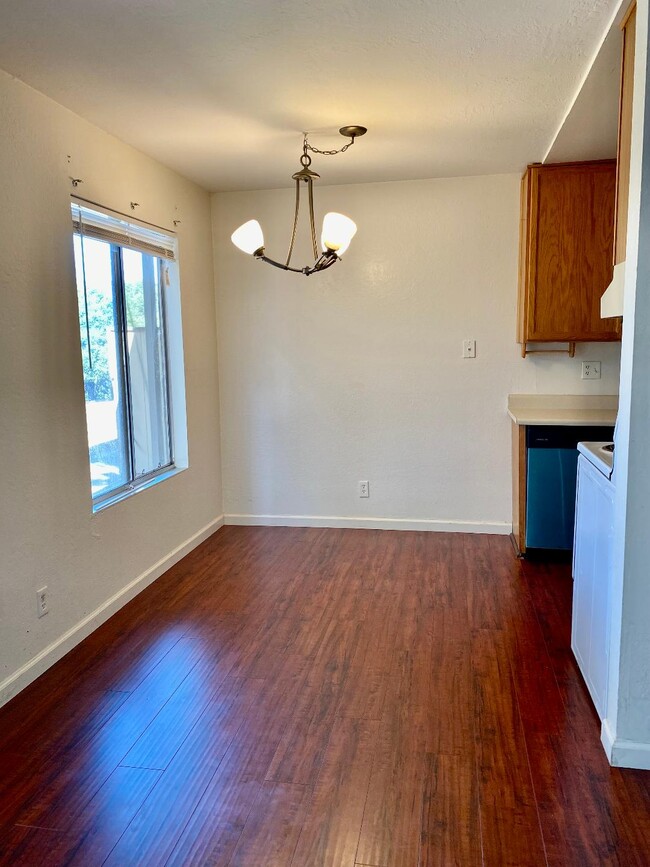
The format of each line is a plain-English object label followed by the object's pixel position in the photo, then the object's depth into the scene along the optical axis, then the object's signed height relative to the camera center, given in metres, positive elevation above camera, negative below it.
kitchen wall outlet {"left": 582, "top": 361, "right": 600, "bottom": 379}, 4.03 -0.10
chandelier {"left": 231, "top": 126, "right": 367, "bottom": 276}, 2.93 +0.58
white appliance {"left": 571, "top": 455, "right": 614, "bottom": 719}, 2.14 -0.81
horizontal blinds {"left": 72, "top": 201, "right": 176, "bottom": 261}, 2.92 +0.66
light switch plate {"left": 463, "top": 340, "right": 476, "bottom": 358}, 4.18 +0.05
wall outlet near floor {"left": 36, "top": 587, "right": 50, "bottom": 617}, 2.58 -0.97
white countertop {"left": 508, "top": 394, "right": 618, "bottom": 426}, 3.79 -0.33
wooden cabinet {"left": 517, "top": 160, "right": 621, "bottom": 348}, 3.61 +0.60
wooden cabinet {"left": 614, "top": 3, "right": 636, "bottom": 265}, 1.95 +0.70
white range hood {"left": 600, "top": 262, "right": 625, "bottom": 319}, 2.07 +0.19
